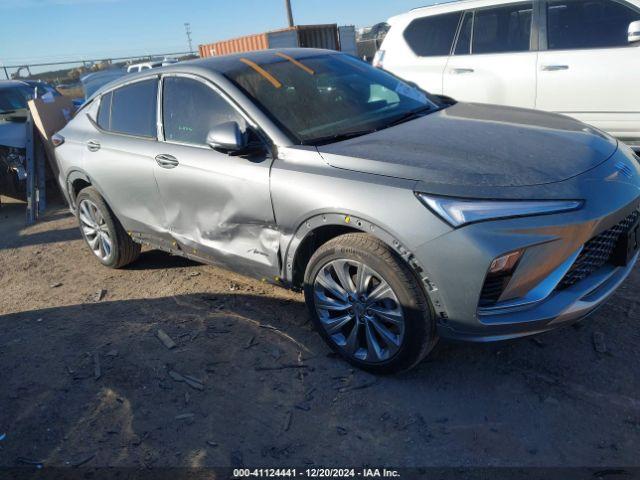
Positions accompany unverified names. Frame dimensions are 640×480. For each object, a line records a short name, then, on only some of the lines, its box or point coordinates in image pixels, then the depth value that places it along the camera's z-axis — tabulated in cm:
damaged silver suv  249
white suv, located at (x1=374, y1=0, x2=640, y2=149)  522
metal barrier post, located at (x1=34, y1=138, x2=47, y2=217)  744
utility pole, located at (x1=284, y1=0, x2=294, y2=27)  2752
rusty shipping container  1955
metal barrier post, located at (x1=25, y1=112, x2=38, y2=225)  729
